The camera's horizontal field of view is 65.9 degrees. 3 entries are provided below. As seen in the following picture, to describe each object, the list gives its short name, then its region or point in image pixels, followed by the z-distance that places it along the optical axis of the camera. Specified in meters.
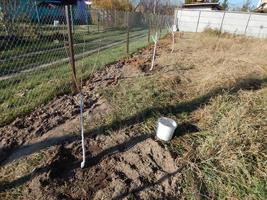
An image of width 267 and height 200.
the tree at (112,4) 21.59
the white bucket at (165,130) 2.49
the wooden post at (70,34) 2.77
